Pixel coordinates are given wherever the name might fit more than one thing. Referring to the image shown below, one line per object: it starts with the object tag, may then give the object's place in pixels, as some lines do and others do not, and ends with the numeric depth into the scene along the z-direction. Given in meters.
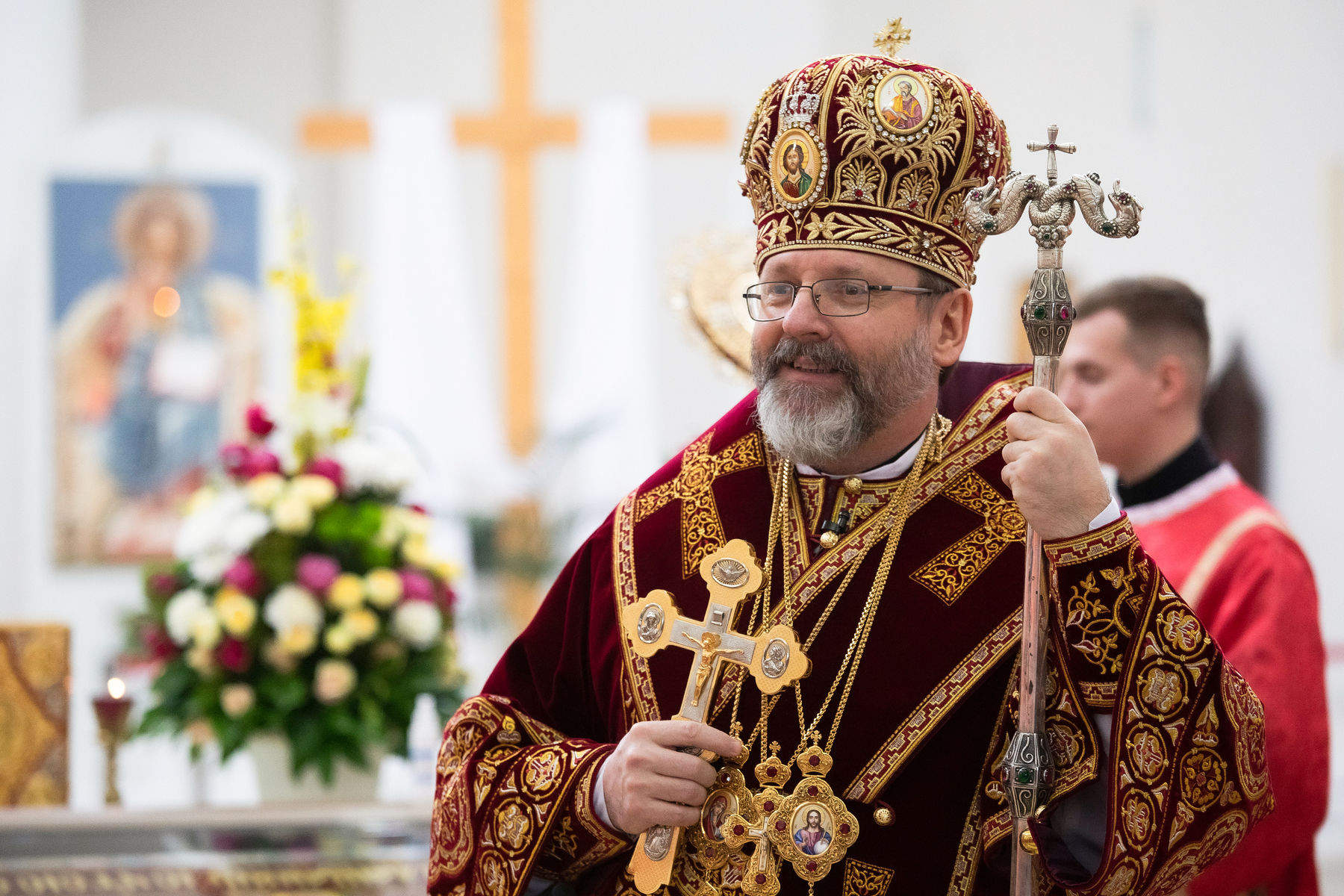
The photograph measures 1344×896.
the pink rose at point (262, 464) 7.32
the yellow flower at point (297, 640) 6.87
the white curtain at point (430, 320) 17.50
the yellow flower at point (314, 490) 7.14
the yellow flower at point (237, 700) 6.92
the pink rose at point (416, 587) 7.15
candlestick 7.23
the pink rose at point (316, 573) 7.02
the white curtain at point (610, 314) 17.50
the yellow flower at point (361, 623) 6.95
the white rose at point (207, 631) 6.90
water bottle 8.64
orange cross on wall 18.47
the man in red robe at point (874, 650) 3.80
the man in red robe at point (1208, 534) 5.92
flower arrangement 6.97
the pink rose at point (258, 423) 7.32
